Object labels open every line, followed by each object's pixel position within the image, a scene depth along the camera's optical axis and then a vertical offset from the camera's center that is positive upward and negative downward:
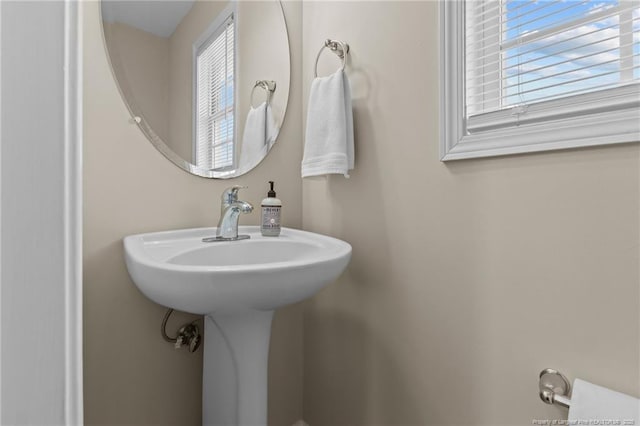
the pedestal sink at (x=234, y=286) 0.71 -0.16
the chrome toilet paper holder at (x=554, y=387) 0.72 -0.39
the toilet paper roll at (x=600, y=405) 0.62 -0.37
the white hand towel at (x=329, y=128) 1.14 +0.30
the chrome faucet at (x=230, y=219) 1.11 -0.02
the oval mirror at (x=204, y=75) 1.06 +0.49
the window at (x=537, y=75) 0.70 +0.34
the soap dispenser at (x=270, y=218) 1.20 -0.01
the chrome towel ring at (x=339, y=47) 1.22 +0.62
